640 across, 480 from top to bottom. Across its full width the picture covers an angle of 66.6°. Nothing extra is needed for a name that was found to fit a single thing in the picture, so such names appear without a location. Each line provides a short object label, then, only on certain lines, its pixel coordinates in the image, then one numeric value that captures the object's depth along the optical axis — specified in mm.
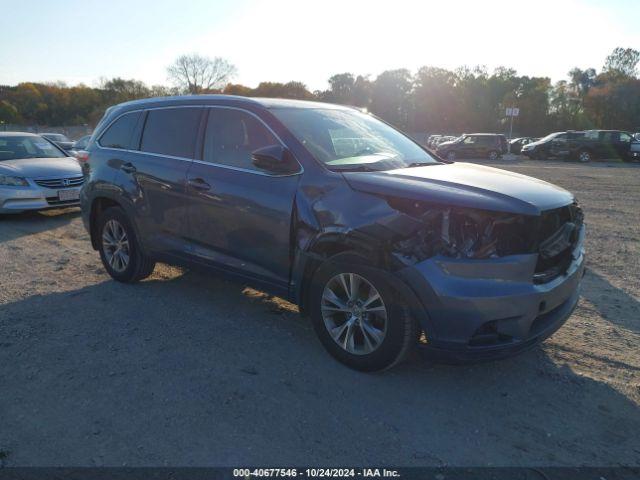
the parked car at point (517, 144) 38625
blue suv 2955
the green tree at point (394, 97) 77312
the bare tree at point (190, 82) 79669
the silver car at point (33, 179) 8438
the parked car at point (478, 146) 31359
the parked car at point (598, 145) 28344
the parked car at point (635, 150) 28025
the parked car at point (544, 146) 29484
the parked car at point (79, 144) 21889
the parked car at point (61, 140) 22753
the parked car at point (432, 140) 41681
